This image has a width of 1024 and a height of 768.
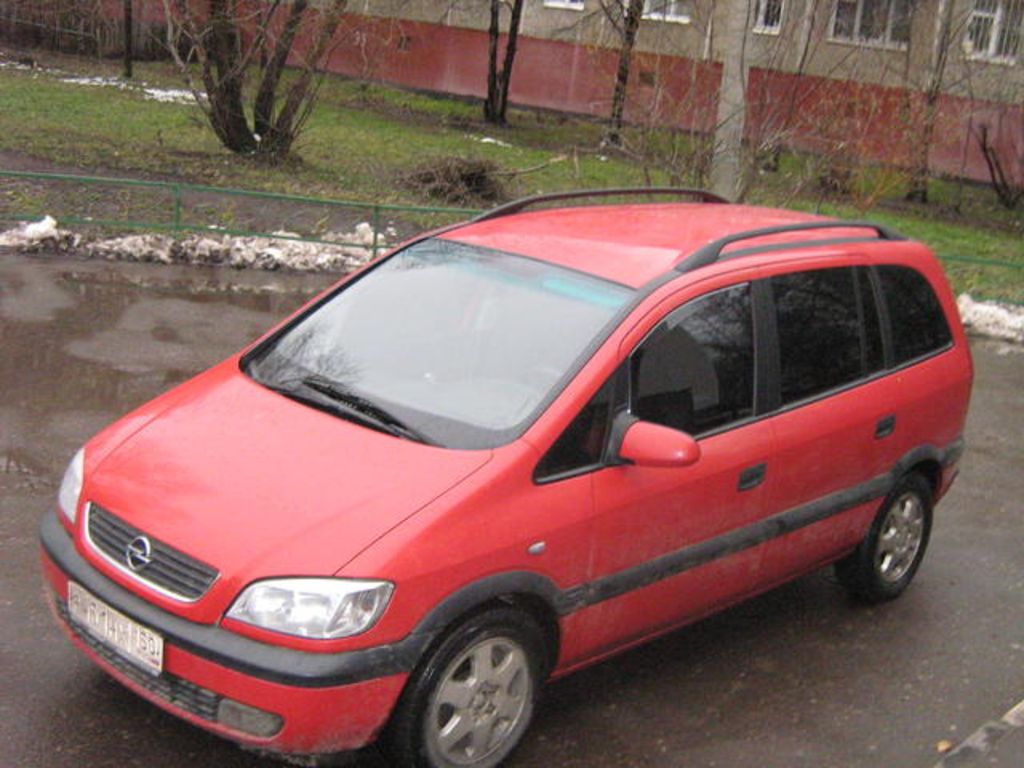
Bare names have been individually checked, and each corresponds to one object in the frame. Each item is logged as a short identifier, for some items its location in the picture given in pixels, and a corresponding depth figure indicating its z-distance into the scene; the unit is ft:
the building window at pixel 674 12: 99.58
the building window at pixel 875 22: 91.97
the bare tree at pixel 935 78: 73.94
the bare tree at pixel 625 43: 61.78
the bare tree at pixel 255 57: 53.72
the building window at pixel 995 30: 89.51
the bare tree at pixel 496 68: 101.71
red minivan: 11.80
